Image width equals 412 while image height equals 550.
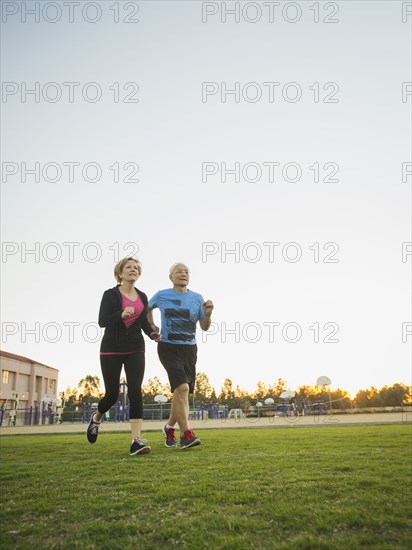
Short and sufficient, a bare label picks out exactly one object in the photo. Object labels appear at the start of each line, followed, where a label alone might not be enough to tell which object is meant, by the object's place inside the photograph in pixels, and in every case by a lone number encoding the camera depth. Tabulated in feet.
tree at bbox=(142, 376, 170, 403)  374.84
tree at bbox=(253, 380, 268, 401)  389.97
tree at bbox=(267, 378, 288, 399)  386.52
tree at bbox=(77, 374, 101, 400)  422.94
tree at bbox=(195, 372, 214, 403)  376.07
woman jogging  16.35
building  199.41
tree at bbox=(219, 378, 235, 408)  397.80
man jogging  17.34
